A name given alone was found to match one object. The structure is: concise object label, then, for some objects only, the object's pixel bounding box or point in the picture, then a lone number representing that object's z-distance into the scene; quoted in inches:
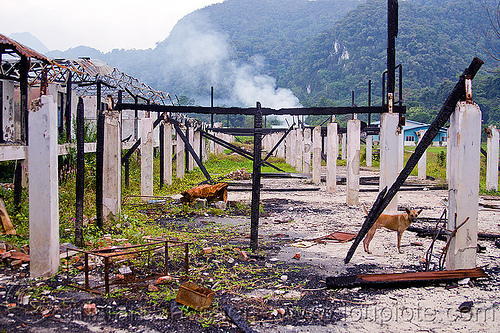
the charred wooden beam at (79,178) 252.2
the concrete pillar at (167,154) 540.5
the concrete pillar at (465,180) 205.5
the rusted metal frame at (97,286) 177.5
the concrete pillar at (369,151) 1015.0
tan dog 252.5
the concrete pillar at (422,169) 729.0
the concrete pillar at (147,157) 444.5
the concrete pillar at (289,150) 1110.1
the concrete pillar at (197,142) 872.3
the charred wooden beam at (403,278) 194.1
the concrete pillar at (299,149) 896.9
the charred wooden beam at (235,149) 491.9
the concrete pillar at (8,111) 387.9
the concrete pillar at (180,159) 669.3
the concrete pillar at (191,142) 778.8
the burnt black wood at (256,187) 259.1
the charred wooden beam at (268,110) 270.4
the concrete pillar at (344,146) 1213.1
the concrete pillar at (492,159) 567.2
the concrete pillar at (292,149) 1065.1
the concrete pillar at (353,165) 456.1
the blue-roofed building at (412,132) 2018.7
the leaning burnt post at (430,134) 201.8
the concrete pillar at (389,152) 334.0
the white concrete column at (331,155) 544.9
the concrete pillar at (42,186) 200.2
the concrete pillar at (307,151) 714.2
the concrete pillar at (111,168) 325.7
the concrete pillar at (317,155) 640.4
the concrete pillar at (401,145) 563.4
